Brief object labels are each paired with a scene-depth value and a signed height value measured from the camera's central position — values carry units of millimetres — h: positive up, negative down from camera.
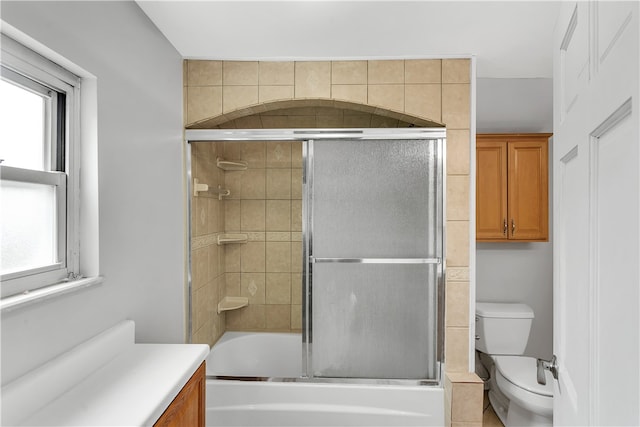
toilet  2545 -1043
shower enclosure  2564 -261
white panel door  577 -6
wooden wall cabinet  2926 +189
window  1281 +137
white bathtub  2504 -1209
